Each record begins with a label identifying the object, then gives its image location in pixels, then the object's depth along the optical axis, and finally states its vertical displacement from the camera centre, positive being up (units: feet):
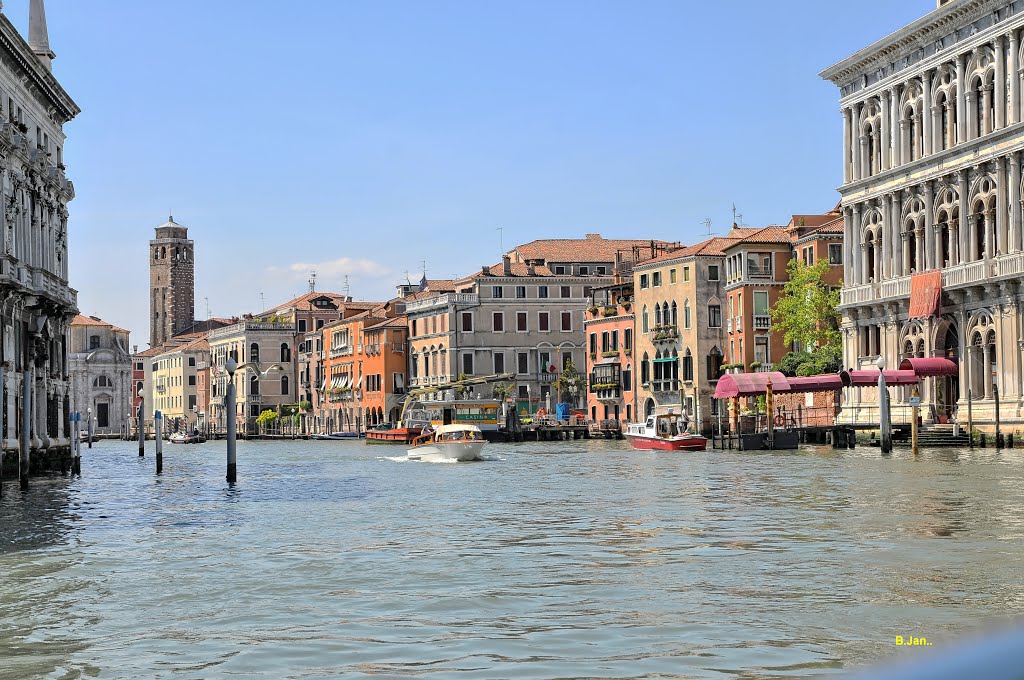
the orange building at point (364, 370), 331.36 +5.57
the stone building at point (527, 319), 300.61 +15.10
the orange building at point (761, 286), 226.99 +16.02
